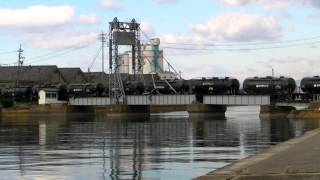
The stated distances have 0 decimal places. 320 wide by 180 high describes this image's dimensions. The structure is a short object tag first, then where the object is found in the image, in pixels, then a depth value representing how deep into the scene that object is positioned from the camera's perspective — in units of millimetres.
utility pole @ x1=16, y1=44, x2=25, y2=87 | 163750
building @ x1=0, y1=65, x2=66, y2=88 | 189125
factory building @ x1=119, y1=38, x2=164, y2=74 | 194038
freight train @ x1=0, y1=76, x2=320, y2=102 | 122125
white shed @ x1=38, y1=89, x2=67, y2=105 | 145500
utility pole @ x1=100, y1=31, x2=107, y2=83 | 147562
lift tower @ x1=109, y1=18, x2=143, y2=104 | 133625
